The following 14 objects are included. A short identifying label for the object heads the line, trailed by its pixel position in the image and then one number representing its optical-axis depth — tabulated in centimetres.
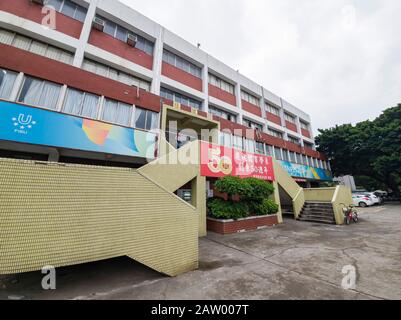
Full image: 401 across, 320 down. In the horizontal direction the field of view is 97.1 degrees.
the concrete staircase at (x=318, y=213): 1188
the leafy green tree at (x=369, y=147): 2172
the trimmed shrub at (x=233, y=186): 898
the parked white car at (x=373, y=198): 2097
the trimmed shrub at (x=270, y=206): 1112
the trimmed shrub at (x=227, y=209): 913
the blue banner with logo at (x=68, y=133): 763
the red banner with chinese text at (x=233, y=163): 947
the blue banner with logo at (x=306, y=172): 2184
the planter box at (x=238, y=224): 887
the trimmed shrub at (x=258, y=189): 1003
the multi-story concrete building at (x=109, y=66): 886
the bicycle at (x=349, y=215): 1111
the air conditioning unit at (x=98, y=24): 1133
